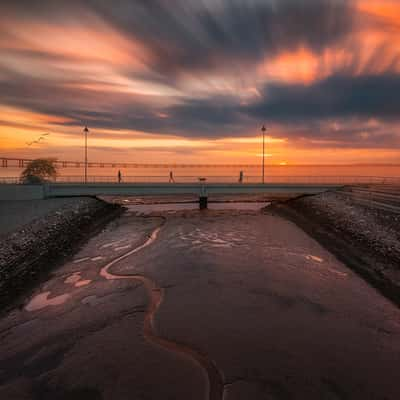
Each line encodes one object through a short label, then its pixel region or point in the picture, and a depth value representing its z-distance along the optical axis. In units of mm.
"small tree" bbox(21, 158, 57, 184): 61062
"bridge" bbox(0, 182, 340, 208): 39062
